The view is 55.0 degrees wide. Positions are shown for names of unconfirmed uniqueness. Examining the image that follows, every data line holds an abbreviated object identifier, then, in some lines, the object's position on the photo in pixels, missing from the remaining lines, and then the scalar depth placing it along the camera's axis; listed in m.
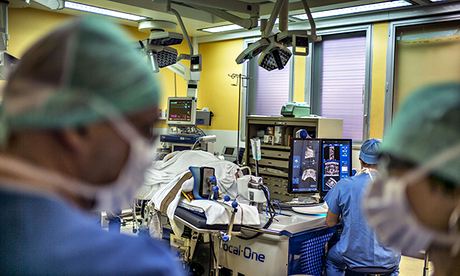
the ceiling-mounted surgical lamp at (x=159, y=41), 4.13
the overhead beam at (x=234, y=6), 3.98
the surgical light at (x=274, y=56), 3.41
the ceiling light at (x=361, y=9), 4.61
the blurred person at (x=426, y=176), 0.66
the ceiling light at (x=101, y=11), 5.15
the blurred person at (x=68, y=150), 0.67
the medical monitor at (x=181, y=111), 5.18
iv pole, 6.30
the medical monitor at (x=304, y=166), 3.21
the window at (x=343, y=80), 5.22
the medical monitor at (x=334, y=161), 3.32
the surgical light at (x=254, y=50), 3.46
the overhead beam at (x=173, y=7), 4.11
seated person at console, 2.54
